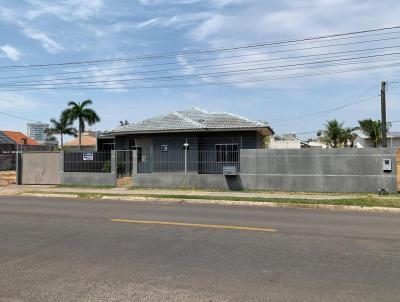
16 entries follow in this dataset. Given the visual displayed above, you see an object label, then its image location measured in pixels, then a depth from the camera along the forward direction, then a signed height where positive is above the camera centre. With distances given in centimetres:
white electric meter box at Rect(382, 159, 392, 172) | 1886 +11
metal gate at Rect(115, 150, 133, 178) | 2495 +31
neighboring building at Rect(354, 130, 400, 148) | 7443 +496
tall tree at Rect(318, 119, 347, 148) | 6738 +526
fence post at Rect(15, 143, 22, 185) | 2515 +5
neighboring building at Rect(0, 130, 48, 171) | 4191 +228
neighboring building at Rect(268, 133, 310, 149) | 6706 +407
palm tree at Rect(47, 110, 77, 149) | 5699 +546
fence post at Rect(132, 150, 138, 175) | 2252 +34
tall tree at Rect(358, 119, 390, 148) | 6169 +557
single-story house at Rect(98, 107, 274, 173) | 2375 +197
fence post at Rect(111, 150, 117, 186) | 2280 +28
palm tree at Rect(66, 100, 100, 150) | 4900 +626
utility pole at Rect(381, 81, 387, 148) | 2360 +308
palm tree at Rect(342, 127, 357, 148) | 6794 +513
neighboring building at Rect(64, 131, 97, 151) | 6702 +450
